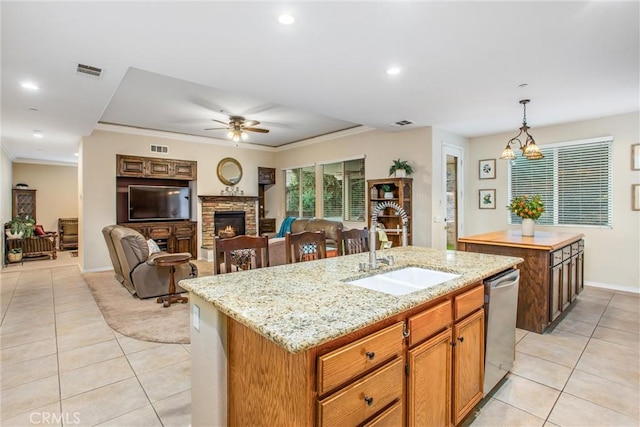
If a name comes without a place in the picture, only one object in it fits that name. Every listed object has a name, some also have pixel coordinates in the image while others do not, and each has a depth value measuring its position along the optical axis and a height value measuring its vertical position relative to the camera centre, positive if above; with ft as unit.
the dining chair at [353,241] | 9.80 -0.99
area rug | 10.69 -4.06
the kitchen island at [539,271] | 10.68 -2.13
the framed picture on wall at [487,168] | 20.03 +2.54
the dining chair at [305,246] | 8.54 -1.02
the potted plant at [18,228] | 24.09 -1.40
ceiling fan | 18.90 +4.85
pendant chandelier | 13.06 +2.42
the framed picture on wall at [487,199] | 20.11 +0.64
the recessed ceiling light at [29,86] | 11.32 +4.43
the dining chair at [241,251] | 7.32 -1.00
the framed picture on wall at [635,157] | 15.10 +2.43
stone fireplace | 24.59 -0.05
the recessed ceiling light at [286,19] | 7.37 +4.40
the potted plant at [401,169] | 18.37 +2.28
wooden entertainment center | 21.74 +1.90
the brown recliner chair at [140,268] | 14.21 -2.65
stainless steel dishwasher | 6.90 -2.59
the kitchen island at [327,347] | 3.70 -1.92
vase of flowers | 12.91 -0.12
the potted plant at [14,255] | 23.89 -3.35
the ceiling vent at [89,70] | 10.08 +4.45
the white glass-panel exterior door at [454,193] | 20.25 +1.02
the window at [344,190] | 22.61 +1.38
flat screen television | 22.20 +0.48
